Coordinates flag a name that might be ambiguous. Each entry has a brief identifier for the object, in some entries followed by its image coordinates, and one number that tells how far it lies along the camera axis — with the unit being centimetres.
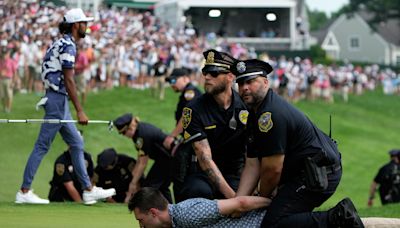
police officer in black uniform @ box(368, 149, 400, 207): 1877
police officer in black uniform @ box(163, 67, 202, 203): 1172
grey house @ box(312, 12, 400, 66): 10500
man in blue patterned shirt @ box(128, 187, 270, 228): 744
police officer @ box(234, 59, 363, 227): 746
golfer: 1139
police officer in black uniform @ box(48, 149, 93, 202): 1341
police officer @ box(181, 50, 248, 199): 891
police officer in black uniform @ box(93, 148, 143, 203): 1416
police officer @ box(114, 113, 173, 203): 1340
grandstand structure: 6488
